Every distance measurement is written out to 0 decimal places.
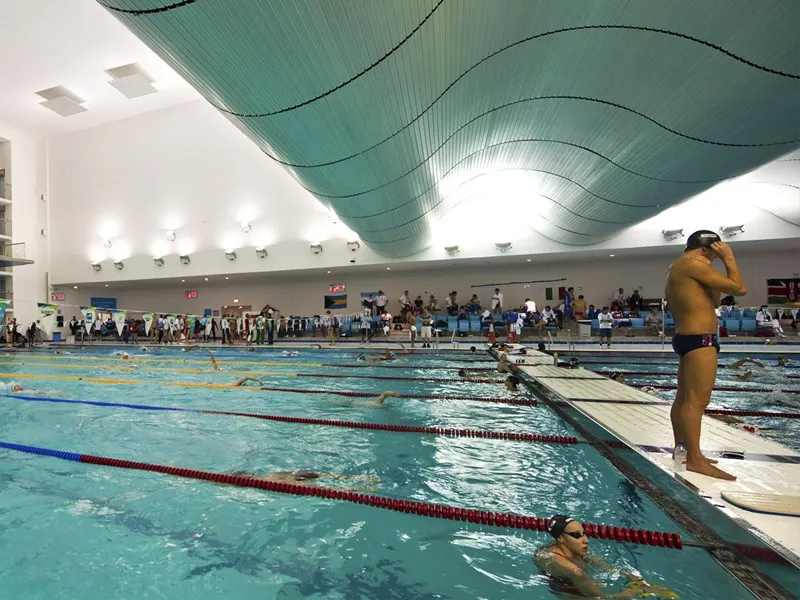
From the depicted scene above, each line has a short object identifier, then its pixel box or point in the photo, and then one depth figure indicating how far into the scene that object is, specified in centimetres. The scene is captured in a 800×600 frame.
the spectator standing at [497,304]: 1627
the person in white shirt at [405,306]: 1673
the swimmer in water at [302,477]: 288
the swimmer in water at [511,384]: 557
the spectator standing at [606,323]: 1141
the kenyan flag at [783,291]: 1451
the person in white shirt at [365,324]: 1515
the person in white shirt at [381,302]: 1761
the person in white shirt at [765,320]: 1201
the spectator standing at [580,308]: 1448
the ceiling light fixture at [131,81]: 1662
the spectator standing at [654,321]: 1364
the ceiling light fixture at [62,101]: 1781
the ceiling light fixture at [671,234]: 1283
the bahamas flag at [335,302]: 1902
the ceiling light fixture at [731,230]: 1221
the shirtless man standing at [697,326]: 207
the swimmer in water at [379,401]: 512
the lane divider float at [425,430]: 365
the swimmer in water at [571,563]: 175
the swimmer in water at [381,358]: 963
